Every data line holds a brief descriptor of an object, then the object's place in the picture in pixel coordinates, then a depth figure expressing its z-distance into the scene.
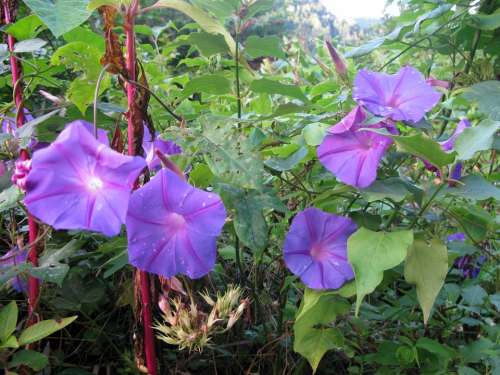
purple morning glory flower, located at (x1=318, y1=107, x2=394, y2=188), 0.81
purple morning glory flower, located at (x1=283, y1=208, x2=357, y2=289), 0.87
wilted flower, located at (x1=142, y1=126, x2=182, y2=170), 0.84
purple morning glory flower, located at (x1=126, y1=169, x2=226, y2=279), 0.74
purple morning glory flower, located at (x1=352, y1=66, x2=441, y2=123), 0.85
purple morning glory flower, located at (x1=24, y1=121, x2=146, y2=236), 0.69
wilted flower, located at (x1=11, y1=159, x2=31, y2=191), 0.75
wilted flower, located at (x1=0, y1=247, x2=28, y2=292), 1.07
